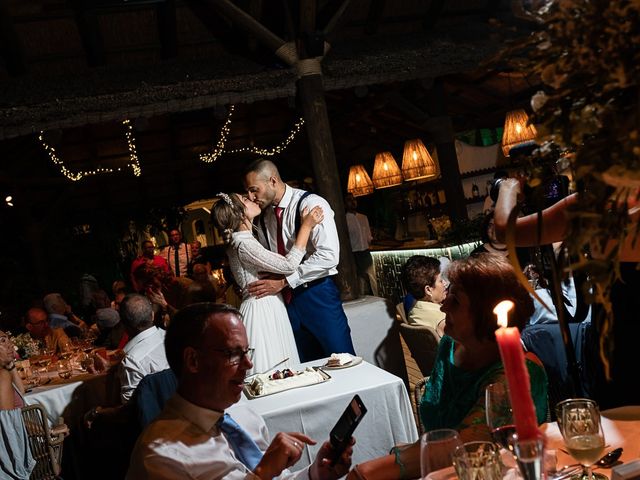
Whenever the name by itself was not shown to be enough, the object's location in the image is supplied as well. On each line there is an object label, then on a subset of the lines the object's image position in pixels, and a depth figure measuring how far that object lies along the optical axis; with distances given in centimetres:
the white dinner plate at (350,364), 335
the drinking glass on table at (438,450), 125
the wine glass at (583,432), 134
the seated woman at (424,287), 411
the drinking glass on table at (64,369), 500
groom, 425
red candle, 90
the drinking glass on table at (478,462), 121
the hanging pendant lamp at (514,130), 875
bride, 401
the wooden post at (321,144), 596
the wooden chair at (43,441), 404
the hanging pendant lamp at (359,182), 1116
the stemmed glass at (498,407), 144
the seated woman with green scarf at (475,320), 205
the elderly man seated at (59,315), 732
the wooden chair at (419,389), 266
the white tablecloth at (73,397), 474
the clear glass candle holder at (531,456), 91
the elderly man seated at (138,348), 397
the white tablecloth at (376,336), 523
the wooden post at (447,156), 997
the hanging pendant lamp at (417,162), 948
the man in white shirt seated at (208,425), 171
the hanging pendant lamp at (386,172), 991
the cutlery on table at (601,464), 143
